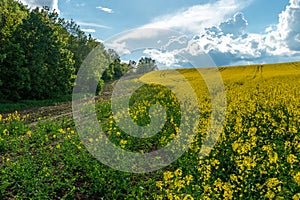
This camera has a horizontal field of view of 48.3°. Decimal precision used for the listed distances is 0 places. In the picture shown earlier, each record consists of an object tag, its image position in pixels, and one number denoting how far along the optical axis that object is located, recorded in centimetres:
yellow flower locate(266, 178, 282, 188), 495
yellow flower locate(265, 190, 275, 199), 473
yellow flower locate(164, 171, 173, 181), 520
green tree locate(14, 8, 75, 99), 3462
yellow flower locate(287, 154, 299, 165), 584
